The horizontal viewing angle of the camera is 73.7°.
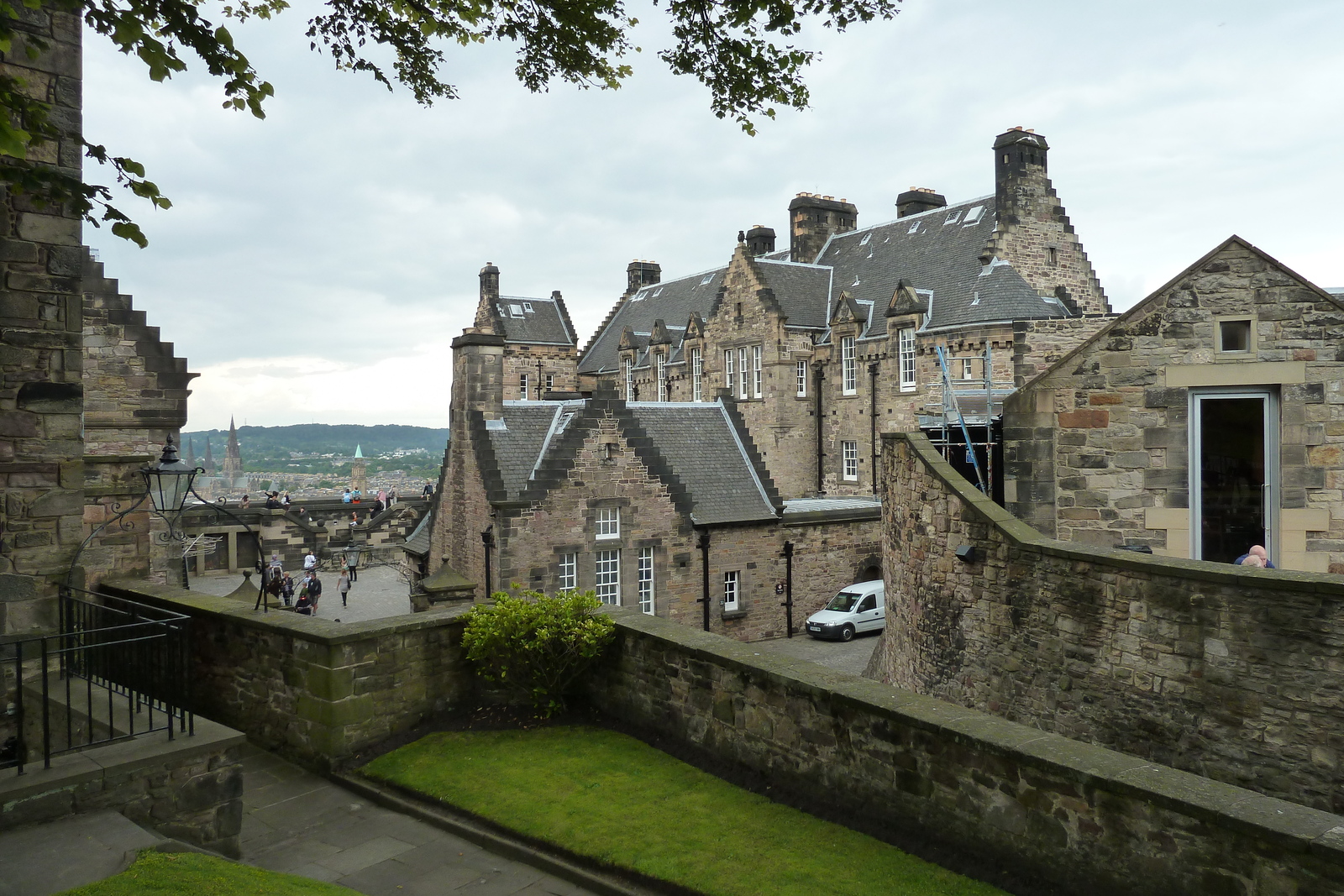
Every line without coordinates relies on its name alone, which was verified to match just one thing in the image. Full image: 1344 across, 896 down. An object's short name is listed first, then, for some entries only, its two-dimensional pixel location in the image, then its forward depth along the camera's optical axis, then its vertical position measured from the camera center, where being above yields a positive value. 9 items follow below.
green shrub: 9.41 -2.03
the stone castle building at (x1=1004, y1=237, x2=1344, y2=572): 10.02 +0.27
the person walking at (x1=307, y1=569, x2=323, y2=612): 28.02 -4.36
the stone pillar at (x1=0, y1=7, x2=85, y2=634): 7.89 +0.76
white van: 25.97 -4.88
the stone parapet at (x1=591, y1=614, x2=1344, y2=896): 5.07 -2.32
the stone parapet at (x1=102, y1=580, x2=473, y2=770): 9.20 -2.44
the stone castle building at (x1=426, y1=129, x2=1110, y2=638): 23.73 +1.85
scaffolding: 12.84 +0.45
